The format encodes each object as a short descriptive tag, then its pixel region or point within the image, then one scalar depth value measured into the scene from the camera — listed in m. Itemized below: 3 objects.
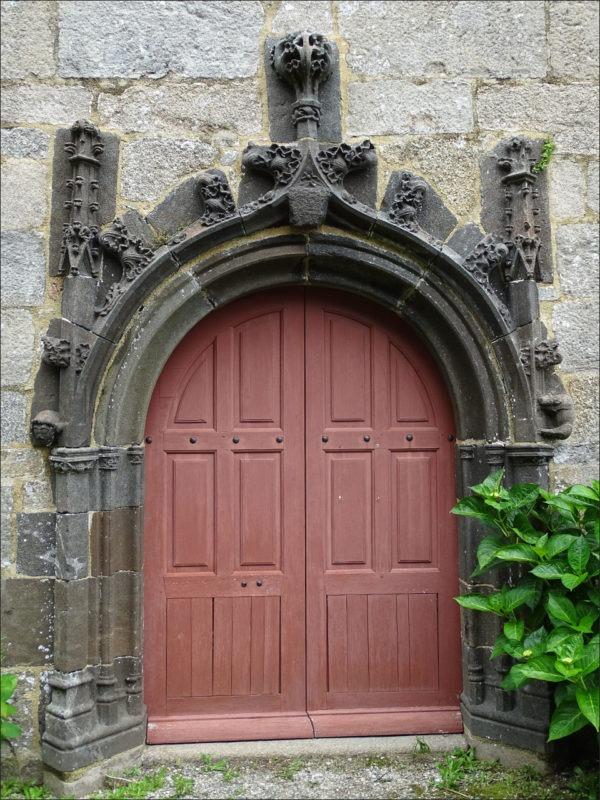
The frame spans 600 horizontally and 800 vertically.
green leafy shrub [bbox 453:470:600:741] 2.58
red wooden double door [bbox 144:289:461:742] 3.30
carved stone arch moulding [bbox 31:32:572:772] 3.01
